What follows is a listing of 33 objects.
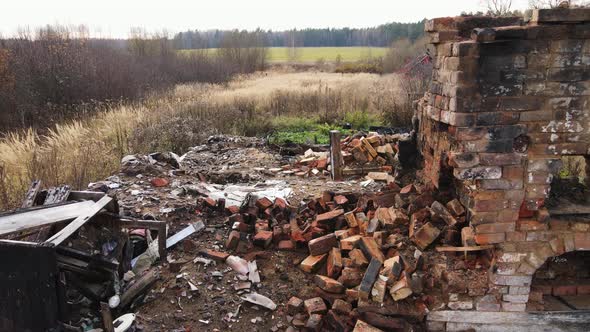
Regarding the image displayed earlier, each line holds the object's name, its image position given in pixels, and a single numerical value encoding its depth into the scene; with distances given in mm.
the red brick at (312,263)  4097
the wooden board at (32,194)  4402
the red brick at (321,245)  4207
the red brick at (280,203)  5105
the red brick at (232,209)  5226
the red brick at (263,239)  4473
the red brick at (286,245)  4453
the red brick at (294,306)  3727
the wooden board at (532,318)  3635
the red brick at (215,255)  4340
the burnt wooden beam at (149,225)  4320
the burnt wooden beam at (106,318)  3304
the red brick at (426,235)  3836
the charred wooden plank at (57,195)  4421
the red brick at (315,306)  3627
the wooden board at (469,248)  3547
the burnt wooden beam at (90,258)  3428
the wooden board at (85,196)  4449
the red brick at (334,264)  3934
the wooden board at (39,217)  3574
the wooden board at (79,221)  3350
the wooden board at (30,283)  3117
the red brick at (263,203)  5113
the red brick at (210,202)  5334
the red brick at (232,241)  4547
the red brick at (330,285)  3779
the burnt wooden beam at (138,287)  3803
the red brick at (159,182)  6266
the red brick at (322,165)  7676
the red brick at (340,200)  4926
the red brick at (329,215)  4598
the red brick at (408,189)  4543
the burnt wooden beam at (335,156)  6984
